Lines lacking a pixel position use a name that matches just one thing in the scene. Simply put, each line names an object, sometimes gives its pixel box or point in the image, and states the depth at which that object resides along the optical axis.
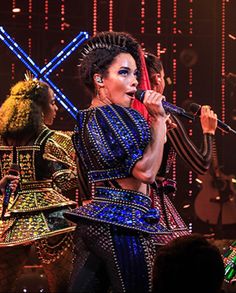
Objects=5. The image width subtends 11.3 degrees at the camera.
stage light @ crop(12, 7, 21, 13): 12.18
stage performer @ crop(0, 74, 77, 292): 7.10
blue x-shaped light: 11.60
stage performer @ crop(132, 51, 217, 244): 5.53
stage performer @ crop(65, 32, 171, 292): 4.49
